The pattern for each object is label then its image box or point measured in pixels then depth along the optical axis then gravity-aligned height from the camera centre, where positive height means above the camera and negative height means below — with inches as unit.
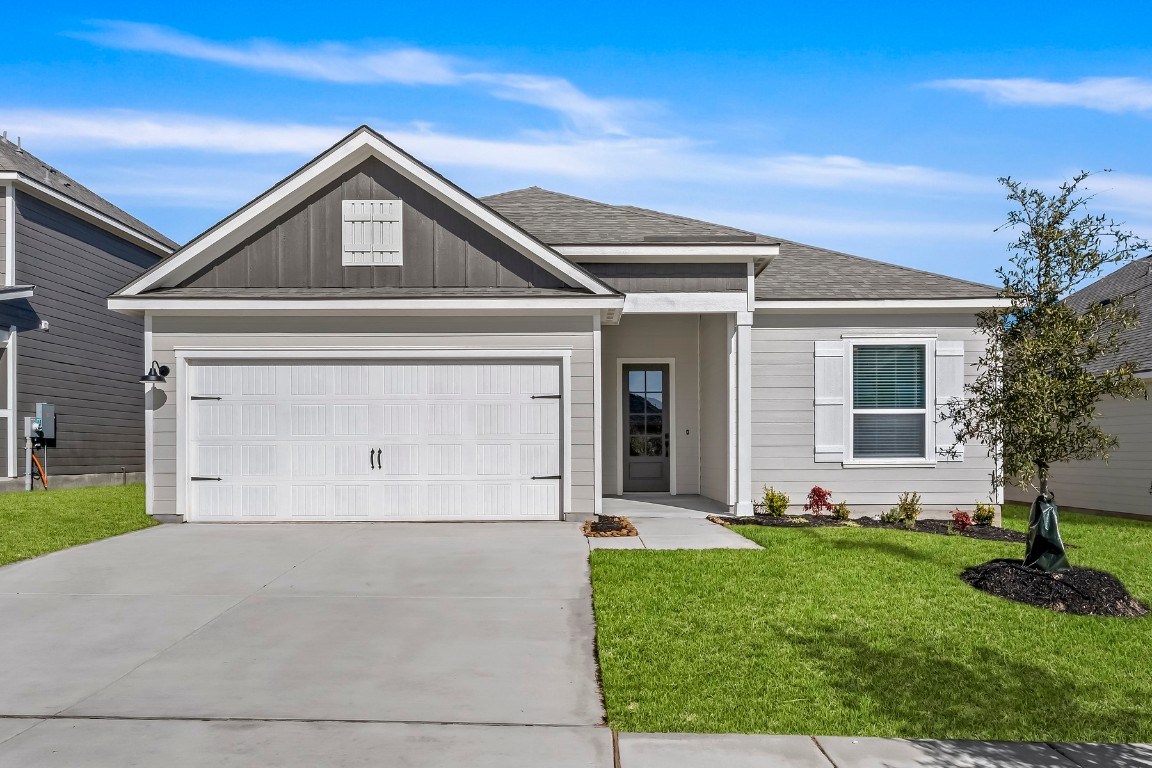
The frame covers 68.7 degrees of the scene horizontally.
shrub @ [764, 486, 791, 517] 474.9 -61.7
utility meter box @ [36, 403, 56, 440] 597.0 -20.6
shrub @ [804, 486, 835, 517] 467.8 -59.2
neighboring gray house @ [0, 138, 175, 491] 588.7 +51.1
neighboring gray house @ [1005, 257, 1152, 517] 602.5 -53.6
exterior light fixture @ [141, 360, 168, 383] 427.2 +8.3
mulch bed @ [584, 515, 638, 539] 397.7 -64.8
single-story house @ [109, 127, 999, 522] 434.9 +18.4
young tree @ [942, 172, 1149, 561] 293.6 +16.0
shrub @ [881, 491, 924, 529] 463.2 -65.4
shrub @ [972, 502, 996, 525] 477.1 -68.3
